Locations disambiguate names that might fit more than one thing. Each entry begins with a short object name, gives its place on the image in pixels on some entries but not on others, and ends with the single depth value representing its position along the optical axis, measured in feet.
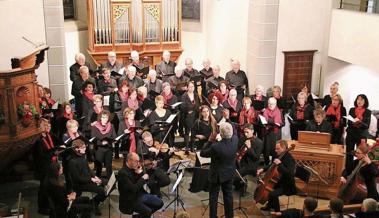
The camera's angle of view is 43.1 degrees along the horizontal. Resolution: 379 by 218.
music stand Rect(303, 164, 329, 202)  24.76
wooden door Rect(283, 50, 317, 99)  36.86
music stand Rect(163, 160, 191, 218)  22.39
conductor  21.84
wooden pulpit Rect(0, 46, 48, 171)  22.17
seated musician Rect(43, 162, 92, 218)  20.85
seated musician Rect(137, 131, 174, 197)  23.68
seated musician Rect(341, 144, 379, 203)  22.48
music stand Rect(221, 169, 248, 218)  24.70
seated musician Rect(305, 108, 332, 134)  27.63
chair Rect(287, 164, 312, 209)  23.00
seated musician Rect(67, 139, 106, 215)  22.91
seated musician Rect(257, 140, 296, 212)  22.62
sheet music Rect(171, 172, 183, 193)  21.77
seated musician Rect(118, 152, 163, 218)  21.34
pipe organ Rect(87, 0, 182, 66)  41.55
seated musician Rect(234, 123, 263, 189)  25.59
